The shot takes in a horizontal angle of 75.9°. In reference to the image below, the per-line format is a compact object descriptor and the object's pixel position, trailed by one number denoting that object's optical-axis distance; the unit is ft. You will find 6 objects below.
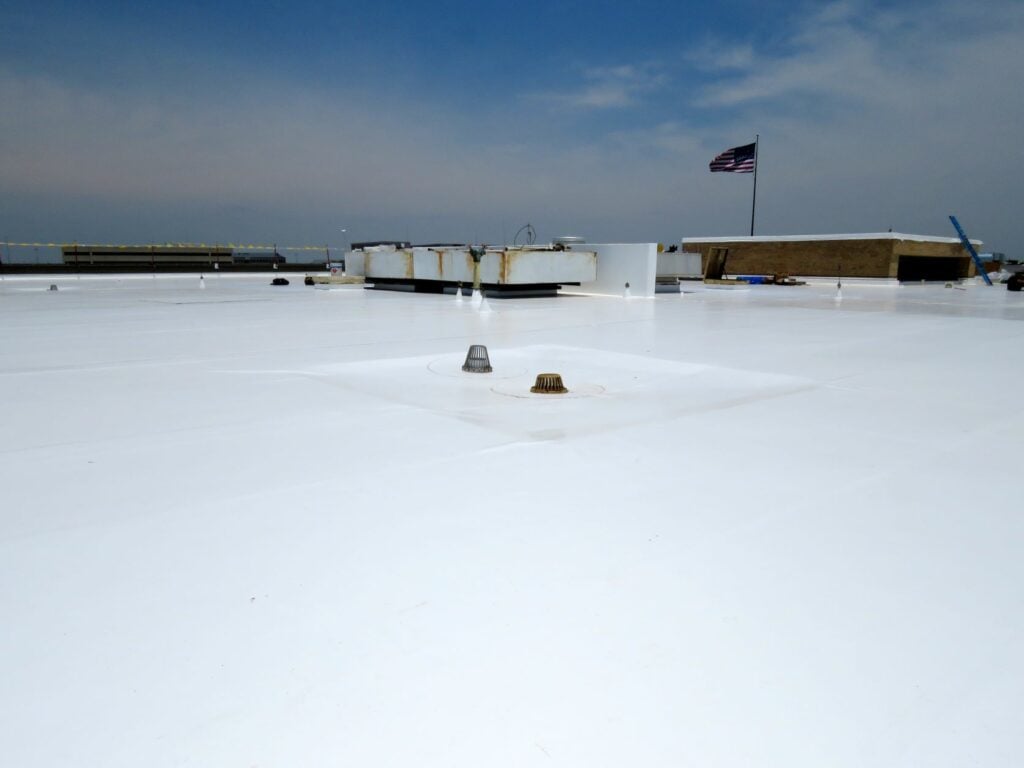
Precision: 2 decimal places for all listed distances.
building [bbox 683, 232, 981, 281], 114.01
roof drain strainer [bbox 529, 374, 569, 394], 21.85
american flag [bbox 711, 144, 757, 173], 116.20
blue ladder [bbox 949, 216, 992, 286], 130.00
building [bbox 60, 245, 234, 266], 144.77
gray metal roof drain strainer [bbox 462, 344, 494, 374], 25.59
